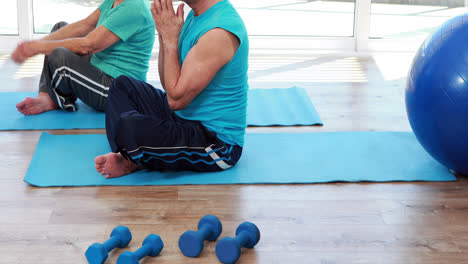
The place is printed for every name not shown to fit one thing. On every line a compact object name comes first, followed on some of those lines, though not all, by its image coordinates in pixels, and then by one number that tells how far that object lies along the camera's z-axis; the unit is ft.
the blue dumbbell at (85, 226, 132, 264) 5.76
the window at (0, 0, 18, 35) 14.56
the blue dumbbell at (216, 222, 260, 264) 5.83
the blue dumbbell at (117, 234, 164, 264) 5.60
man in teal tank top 7.19
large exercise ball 7.25
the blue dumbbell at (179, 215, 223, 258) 5.96
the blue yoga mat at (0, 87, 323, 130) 9.91
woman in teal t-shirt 9.48
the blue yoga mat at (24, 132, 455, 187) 7.93
